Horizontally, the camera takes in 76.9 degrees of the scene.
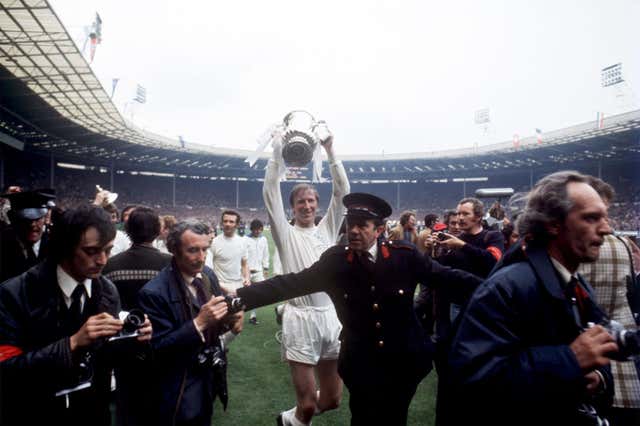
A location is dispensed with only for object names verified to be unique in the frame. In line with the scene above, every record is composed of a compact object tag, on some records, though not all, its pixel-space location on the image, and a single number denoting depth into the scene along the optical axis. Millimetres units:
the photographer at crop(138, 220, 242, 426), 2234
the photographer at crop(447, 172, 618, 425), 1496
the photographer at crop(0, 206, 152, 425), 1773
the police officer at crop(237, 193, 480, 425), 2547
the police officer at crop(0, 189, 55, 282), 3393
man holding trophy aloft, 3187
